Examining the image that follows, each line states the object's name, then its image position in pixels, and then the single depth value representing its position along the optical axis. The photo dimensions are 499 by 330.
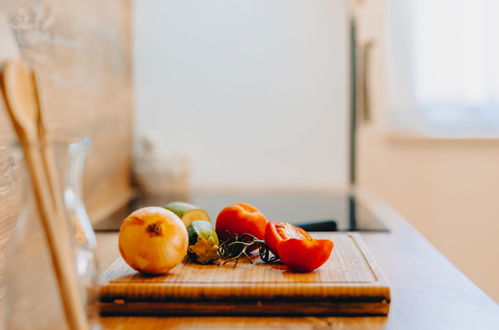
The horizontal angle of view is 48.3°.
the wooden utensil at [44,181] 0.40
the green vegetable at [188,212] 0.82
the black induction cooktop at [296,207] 1.22
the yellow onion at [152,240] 0.61
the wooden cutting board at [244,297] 0.61
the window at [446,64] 1.99
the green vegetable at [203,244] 0.70
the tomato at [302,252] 0.64
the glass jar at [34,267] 0.41
